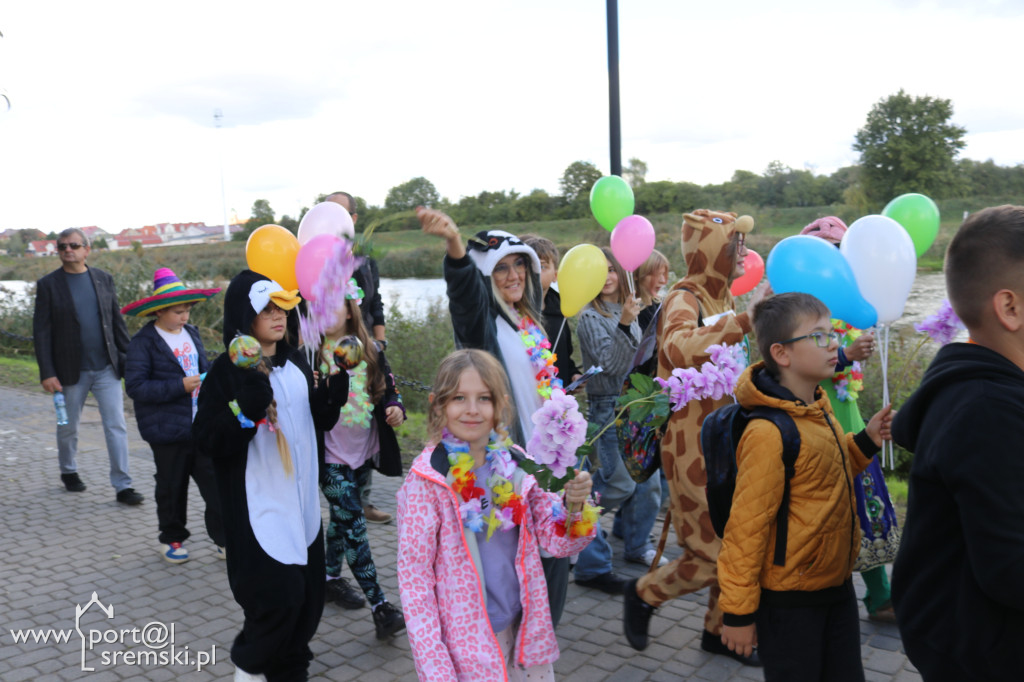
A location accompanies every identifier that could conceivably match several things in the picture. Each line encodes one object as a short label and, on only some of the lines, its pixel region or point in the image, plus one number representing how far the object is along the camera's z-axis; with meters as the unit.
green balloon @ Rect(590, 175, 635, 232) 4.73
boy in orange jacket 2.55
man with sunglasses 6.77
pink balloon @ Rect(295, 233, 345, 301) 3.55
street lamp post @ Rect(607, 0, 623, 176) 6.14
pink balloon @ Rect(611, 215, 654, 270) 4.38
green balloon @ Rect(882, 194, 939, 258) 3.87
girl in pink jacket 2.53
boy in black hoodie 1.63
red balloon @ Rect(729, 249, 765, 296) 4.89
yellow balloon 4.33
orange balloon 3.68
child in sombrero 5.25
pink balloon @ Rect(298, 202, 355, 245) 3.82
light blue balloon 3.18
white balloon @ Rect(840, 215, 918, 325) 3.20
